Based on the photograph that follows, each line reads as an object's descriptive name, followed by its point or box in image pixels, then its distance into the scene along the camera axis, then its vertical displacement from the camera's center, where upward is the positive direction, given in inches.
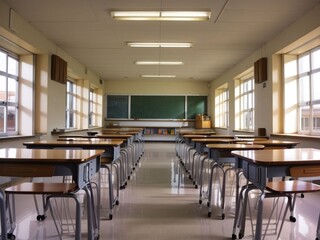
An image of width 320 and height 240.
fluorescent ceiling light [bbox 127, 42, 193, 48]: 263.0 +75.2
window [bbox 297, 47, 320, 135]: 213.3 +26.6
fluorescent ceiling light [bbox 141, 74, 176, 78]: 464.8 +80.0
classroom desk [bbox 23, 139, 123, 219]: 131.5 -9.4
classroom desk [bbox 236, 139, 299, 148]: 149.6 -9.8
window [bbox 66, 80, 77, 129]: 355.8 +25.3
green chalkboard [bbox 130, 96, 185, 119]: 529.3 +36.2
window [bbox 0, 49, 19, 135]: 216.4 +25.6
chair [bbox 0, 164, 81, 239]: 75.1 -19.5
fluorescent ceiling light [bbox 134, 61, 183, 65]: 352.8 +78.0
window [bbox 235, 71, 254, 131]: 338.3 +28.7
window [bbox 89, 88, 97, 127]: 465.4 +30.0
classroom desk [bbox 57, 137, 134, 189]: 179.2 -24.9
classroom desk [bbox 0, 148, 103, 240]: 74.4 -10.3
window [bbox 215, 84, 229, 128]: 438.9 +31.6
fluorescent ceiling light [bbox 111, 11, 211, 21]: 188.1 +73.6
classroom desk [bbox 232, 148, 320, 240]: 73.7 -10.4
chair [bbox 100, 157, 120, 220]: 120.9 -24.2
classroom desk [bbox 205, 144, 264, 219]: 125.8 -12.6
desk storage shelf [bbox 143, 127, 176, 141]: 531.8 -11.6
